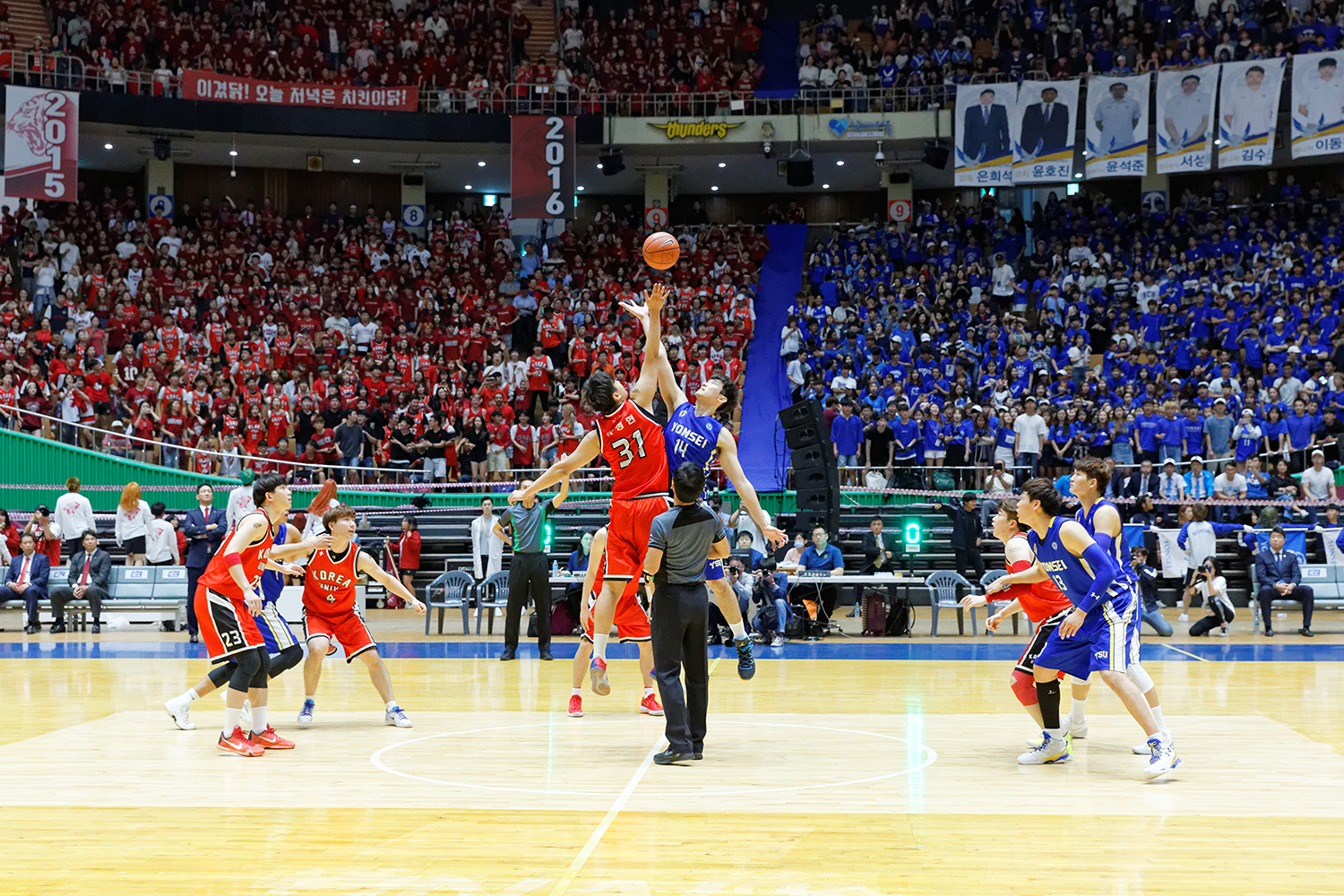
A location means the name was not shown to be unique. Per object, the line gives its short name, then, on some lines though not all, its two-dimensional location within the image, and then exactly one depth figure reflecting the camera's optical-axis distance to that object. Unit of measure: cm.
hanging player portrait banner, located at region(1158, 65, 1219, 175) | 2886
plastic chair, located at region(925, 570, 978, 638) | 1784
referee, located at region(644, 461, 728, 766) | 831
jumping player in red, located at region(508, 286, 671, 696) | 960
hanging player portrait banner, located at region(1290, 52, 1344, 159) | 2786
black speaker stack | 1880
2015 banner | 2769
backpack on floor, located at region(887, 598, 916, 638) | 1803
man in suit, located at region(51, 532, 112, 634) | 1841
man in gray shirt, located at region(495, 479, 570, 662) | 1512
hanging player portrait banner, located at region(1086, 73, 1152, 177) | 2919
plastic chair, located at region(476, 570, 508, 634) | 1831
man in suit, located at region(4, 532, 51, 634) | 1834
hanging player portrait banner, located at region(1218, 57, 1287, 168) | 2830
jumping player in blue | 931
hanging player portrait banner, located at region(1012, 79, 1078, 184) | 2958
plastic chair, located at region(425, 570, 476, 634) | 1814
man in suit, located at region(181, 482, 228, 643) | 1703
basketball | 995
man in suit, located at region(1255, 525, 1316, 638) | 1750
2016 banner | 3041
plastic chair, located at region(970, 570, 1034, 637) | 1778
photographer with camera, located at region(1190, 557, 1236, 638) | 1719
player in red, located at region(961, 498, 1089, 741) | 860
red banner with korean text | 3050
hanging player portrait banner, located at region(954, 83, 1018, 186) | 2991
